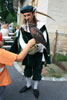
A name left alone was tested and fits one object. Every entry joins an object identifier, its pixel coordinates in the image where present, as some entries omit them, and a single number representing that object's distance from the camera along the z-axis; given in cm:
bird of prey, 204
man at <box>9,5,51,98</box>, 283
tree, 3988
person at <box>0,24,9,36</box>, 908
